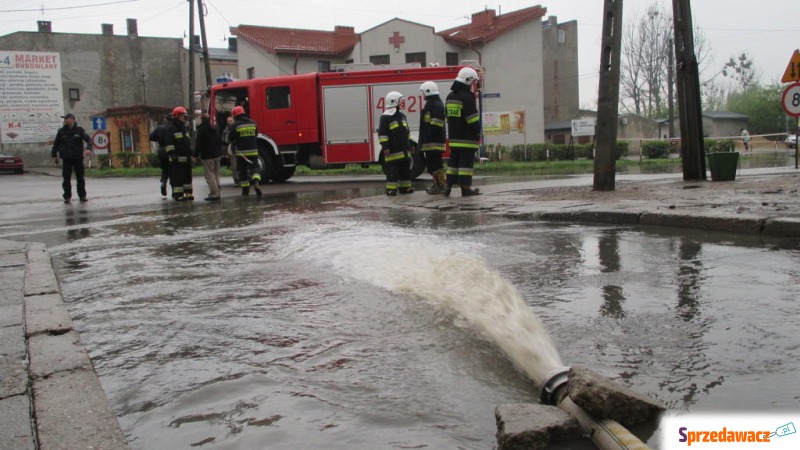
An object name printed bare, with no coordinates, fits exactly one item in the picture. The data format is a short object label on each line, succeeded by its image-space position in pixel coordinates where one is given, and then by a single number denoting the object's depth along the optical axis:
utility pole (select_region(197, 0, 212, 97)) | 28.98
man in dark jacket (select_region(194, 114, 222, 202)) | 13.37
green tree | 67.62
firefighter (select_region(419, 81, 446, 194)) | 11.62
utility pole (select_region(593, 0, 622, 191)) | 10.31
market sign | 43.88
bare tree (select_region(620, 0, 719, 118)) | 53.78
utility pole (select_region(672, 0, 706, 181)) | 12.04
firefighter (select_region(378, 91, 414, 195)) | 11.83
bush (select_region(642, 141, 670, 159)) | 30.19
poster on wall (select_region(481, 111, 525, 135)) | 29.12
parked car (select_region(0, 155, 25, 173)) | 41.12
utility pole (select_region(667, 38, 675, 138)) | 49.43
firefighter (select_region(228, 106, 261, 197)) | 13.57
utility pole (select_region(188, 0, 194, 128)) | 29.29
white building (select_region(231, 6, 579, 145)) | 40.12
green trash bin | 11.83
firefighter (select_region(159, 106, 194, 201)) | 13.09
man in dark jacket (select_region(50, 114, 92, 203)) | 13.41
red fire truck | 18.61
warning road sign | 15.84
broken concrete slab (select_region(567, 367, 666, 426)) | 2.21
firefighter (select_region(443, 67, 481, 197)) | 10.45
